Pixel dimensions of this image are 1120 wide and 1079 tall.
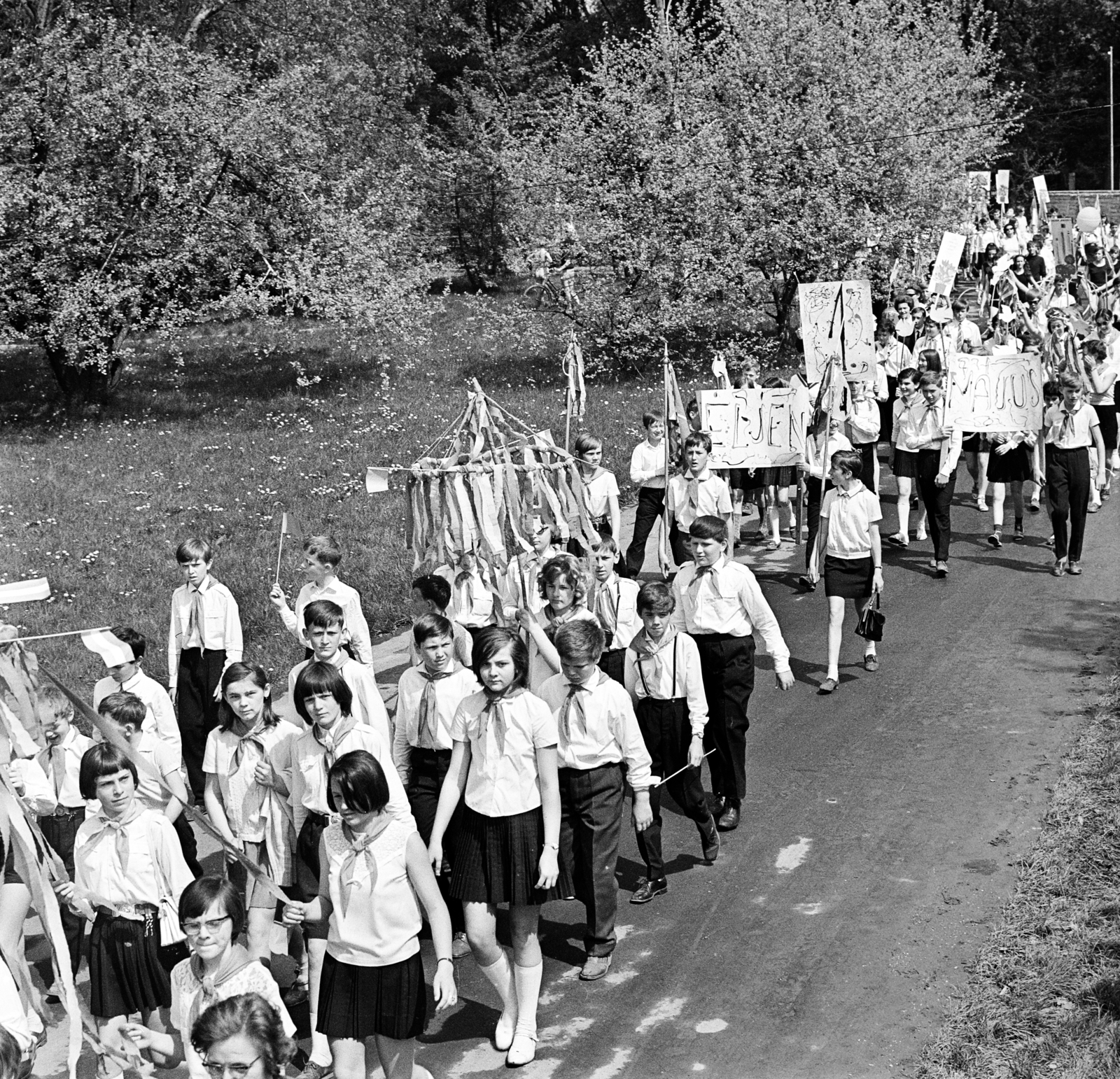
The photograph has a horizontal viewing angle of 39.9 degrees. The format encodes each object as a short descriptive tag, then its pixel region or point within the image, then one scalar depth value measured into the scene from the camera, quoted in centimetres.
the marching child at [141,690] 731
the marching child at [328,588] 855
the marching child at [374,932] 529
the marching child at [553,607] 777
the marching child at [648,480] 1226
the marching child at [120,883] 598
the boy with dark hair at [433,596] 800
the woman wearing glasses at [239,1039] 401
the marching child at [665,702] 760
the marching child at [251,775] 656
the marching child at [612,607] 872
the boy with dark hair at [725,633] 828
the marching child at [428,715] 683
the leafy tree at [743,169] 2353
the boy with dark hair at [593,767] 677
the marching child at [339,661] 707
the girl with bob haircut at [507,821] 622
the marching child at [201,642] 905
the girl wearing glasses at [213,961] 493
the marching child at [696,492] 1139
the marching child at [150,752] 641
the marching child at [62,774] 719
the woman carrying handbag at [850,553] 1052
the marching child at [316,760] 611
